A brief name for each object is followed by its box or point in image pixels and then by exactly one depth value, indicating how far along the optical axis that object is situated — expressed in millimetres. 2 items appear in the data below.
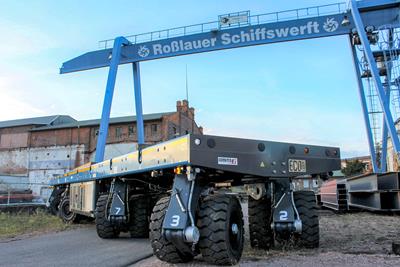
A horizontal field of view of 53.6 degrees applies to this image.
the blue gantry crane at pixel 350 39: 16859
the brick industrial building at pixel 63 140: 43406
